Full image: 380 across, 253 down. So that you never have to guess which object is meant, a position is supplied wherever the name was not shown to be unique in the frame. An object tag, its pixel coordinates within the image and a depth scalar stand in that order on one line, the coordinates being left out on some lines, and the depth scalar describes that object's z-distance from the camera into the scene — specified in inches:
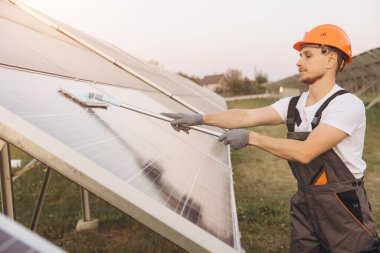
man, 85.2
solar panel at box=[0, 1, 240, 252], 52.5
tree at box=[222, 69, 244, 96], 2866.6
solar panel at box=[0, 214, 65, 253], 24.5
